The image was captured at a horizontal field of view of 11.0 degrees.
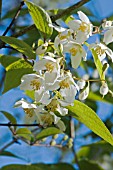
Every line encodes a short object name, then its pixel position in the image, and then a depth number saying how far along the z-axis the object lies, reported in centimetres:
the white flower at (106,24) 67
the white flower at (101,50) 64
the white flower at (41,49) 64
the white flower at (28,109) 68
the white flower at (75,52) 63
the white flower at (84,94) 69
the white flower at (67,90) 63
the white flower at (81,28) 63
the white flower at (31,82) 63
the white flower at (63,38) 63
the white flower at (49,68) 61
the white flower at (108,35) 66
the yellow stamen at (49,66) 62
